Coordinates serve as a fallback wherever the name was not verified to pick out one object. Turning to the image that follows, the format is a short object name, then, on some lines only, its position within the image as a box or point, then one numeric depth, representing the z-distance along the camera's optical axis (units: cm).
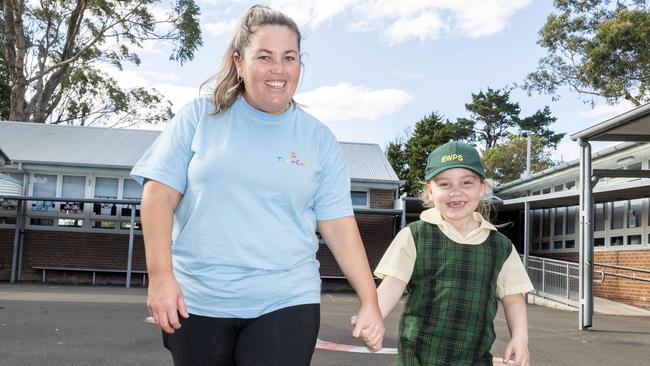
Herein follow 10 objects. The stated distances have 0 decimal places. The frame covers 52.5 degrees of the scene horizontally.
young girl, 272
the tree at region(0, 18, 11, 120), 3637
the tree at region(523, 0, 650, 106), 2477
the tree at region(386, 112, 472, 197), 4491
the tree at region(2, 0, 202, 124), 2748
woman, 215
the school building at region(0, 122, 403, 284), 1978
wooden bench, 1942
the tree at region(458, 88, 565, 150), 5581
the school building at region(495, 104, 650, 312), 1102
